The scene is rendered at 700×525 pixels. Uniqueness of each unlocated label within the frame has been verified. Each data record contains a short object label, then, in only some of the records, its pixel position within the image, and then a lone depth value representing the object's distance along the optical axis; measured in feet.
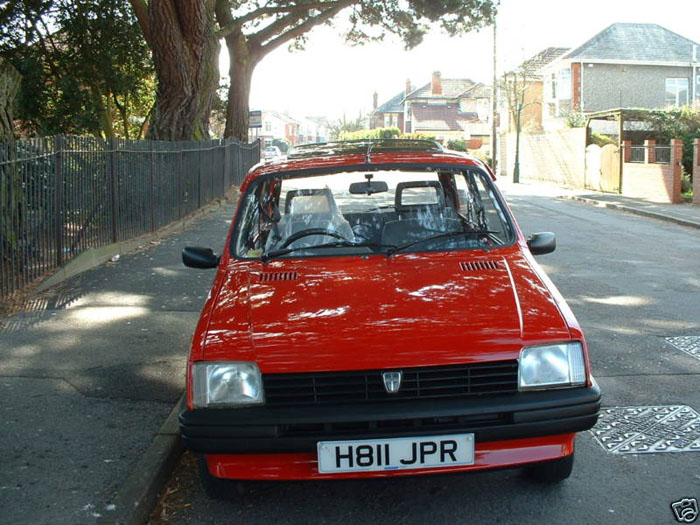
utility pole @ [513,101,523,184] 117.60
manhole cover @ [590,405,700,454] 14.87
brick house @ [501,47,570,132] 129.80
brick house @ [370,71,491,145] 303.68
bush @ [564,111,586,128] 121.29
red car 11.09
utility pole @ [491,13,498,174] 124.77
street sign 152.87
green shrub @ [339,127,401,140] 268.21
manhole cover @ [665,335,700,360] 21.65
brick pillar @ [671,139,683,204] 73.31
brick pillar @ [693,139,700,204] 68.23
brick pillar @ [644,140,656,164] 78.64
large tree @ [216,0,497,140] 86.58
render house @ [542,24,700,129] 154.40
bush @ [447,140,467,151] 204.05
